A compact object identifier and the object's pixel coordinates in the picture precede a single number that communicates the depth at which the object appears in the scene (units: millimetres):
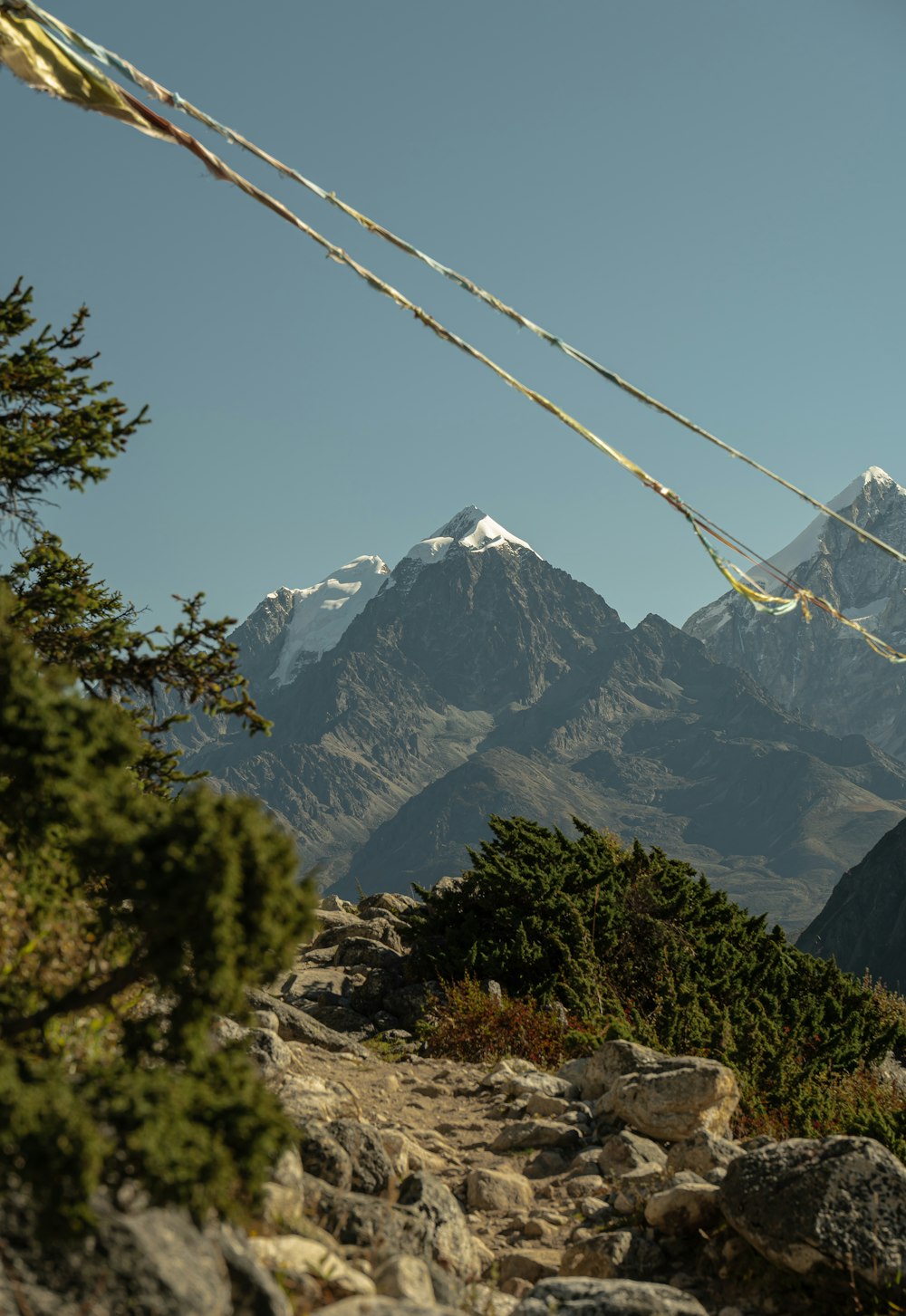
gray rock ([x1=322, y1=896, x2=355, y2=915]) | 25014
